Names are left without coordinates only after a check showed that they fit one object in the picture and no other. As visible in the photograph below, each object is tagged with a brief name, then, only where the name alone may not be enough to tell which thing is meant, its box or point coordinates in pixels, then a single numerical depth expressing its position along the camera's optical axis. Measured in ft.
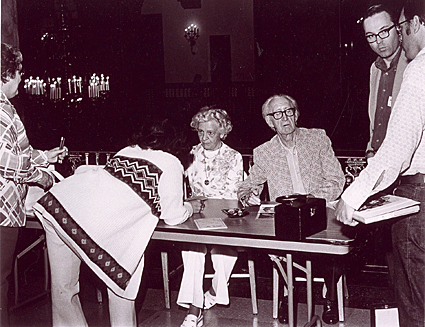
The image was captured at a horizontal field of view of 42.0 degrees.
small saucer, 9.94
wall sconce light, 31.71
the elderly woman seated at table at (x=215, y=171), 11.69
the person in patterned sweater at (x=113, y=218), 8.38
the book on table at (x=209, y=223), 9.23
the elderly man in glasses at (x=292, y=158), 11.57
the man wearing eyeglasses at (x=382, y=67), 10.62
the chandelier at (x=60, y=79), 20.20
